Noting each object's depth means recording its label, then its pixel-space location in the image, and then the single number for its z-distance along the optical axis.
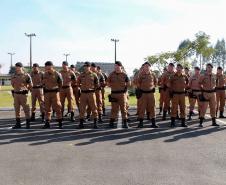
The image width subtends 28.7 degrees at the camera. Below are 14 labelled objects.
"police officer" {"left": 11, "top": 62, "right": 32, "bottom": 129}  13.24
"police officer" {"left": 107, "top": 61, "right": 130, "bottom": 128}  13.35
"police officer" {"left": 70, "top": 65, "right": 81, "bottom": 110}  16.31
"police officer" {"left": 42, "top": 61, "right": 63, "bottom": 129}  13.31
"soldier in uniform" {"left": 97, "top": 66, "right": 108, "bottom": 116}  15.25
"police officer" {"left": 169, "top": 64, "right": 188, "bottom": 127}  13.66
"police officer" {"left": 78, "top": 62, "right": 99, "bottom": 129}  13.43
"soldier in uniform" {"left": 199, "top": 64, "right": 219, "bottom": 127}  13.97
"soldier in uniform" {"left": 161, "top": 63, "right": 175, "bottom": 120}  15.63
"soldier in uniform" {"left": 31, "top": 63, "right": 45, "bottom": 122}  15.56
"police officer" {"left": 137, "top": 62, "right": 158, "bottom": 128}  13.41
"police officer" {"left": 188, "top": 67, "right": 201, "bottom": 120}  16.20
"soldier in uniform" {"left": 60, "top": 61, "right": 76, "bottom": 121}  15.40
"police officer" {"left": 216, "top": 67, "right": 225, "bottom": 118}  16.16
